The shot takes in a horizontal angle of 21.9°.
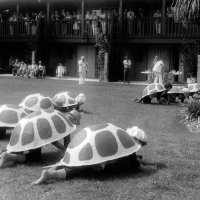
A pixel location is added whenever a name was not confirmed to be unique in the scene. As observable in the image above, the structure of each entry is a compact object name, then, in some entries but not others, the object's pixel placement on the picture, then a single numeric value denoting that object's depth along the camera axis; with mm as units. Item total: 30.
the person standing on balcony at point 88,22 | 32344
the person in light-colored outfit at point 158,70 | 24422
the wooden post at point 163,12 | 29538
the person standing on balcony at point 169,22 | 29391
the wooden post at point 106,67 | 29906
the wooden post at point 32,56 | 34278
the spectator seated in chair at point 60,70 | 33188
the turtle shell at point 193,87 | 17948
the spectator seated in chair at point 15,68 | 34919
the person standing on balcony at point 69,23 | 33403
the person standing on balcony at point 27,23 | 35438
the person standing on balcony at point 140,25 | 30544
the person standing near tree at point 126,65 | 28672
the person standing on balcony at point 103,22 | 31422
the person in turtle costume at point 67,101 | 13161
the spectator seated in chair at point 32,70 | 33125
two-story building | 30055
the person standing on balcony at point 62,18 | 33688
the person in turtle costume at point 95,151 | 6762
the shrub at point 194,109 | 12594
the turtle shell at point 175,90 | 18078
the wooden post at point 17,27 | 35969
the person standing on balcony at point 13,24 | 36281
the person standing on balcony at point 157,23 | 29906
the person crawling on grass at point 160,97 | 17531
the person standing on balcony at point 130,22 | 30750
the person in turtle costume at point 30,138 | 7473
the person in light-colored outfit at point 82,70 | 26688
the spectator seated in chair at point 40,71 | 32875
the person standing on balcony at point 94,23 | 31875
